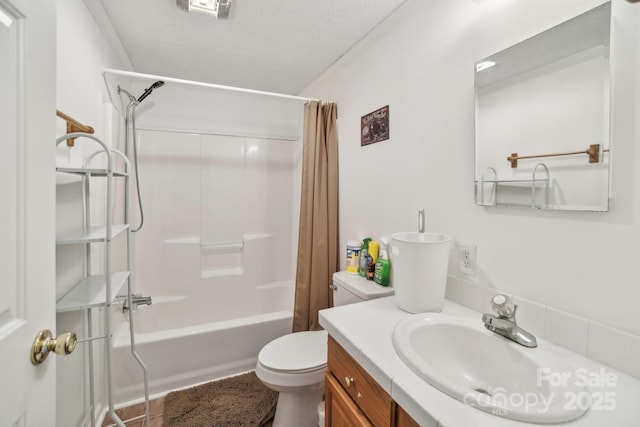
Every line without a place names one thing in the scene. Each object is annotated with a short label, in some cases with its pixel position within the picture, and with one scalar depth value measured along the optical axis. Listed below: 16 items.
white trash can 1.03
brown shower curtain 1.98
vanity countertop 0.56
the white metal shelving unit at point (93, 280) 1.00
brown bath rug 1.63
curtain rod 1.57
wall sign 1.57
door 0.50
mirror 0.76
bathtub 1.79
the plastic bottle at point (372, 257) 1.59
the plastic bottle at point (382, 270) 1.49
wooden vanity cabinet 0.74
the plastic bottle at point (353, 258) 1.70
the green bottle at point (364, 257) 1.62
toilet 1.41
